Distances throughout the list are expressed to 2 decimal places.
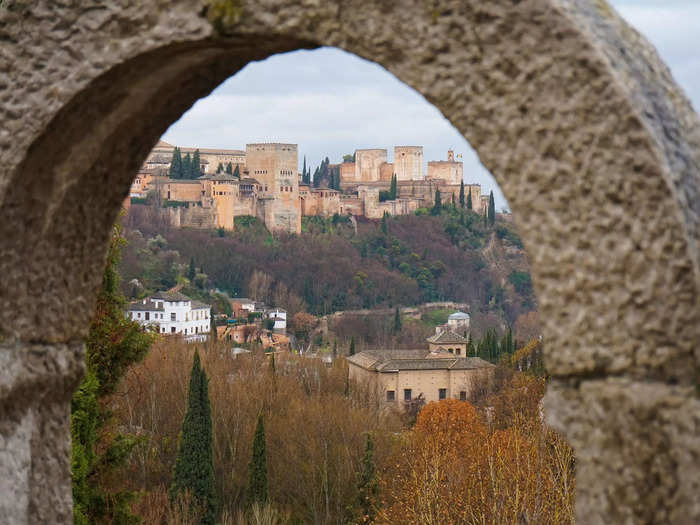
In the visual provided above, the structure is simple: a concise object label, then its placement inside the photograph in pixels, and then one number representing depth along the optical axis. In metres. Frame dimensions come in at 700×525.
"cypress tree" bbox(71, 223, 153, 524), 12.08
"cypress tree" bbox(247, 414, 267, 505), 29.31
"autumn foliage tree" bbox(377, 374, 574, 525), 18.39
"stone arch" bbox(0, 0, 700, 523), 2.76
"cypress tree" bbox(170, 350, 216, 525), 28.21
